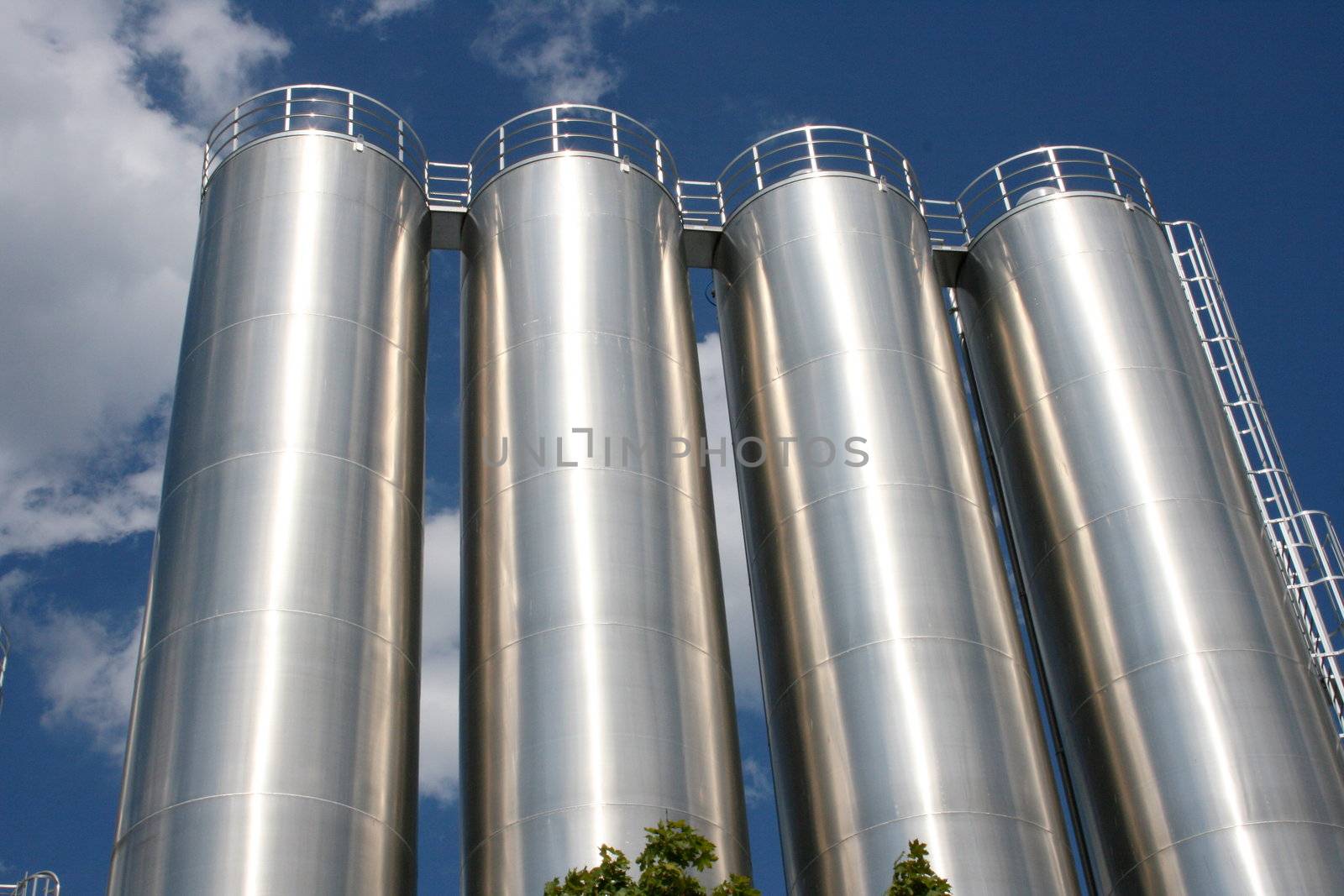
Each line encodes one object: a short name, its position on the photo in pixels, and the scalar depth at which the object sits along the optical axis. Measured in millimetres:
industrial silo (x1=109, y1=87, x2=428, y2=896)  20547
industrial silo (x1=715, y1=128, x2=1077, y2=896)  22375
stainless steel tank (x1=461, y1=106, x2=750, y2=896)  21625
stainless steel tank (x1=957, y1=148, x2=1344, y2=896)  23000
